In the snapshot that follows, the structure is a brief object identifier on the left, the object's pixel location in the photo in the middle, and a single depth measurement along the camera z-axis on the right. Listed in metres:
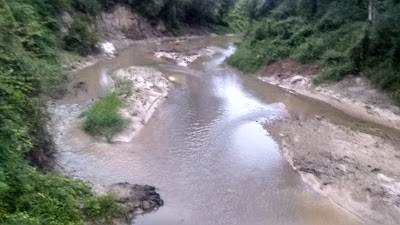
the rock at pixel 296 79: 32.72
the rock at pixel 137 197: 15.12
